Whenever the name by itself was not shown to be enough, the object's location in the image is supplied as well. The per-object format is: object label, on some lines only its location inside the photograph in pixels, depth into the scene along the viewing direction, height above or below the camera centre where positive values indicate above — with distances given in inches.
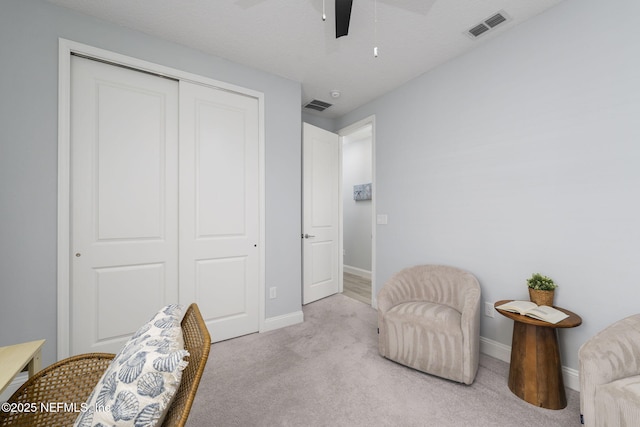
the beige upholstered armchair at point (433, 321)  72.7 -31.3
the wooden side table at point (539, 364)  64.4 -37.4
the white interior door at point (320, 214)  139.8 +0.0
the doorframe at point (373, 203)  134.8 +5.6
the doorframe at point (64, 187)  75.0 +7.6
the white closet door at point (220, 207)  95.6 +2.5
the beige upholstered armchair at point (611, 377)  44.8 -29.7
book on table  64.1 -24.5
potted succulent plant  71.7 -20.3
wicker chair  32.4 -25.3
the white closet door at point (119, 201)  79.1 +4.0
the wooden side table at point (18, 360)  35.0 -21.1
